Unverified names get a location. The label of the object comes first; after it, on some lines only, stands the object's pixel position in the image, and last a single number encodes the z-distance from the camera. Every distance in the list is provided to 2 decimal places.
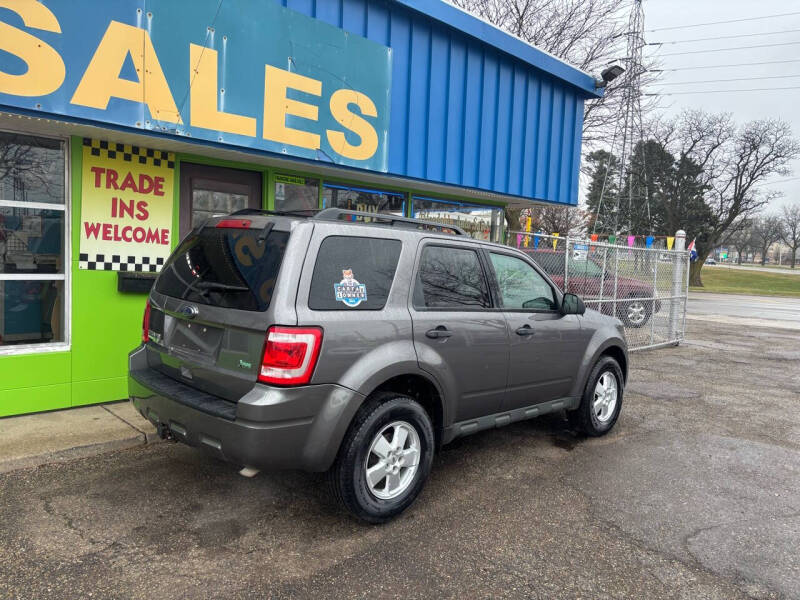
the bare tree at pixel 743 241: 74.01
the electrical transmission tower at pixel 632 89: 21.02
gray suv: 2.96
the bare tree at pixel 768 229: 83.44
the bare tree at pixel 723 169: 39.12
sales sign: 4.20
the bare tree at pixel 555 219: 37.86
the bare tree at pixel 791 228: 81.12
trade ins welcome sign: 5.06
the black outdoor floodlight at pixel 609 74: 9.22
